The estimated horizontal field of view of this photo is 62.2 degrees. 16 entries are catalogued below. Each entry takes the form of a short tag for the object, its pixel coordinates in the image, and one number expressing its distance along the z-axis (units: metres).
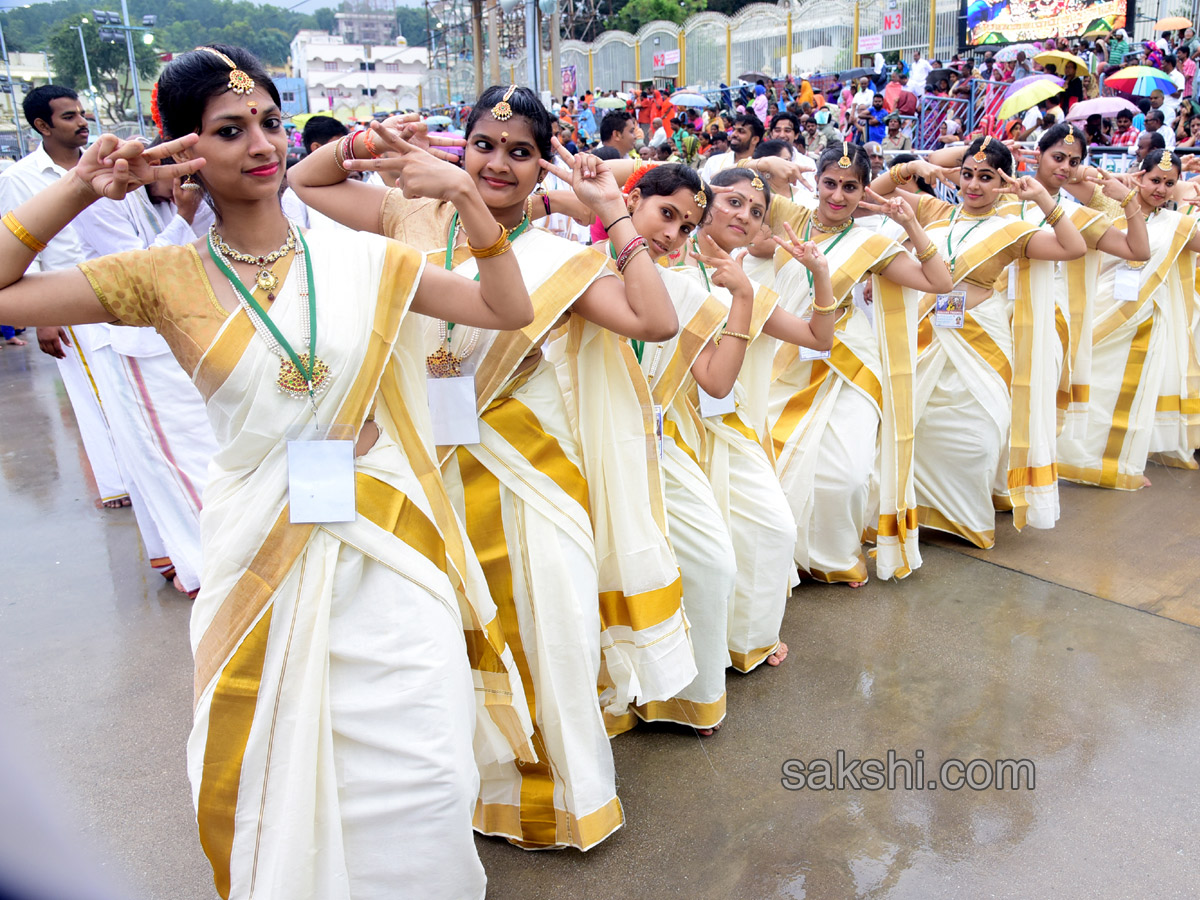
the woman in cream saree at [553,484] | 2.37
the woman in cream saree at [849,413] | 3.90
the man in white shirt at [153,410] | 3.76
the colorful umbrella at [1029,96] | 10.95
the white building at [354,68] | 71.19
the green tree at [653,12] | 34.56
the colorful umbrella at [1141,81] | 11.51
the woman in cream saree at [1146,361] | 5.23
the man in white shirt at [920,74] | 15.38
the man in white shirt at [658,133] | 12.27
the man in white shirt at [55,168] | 4.06
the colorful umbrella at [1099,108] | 10.64
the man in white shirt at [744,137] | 6.36
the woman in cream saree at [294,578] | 1.84
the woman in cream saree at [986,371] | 4.29
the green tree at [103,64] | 36.03
